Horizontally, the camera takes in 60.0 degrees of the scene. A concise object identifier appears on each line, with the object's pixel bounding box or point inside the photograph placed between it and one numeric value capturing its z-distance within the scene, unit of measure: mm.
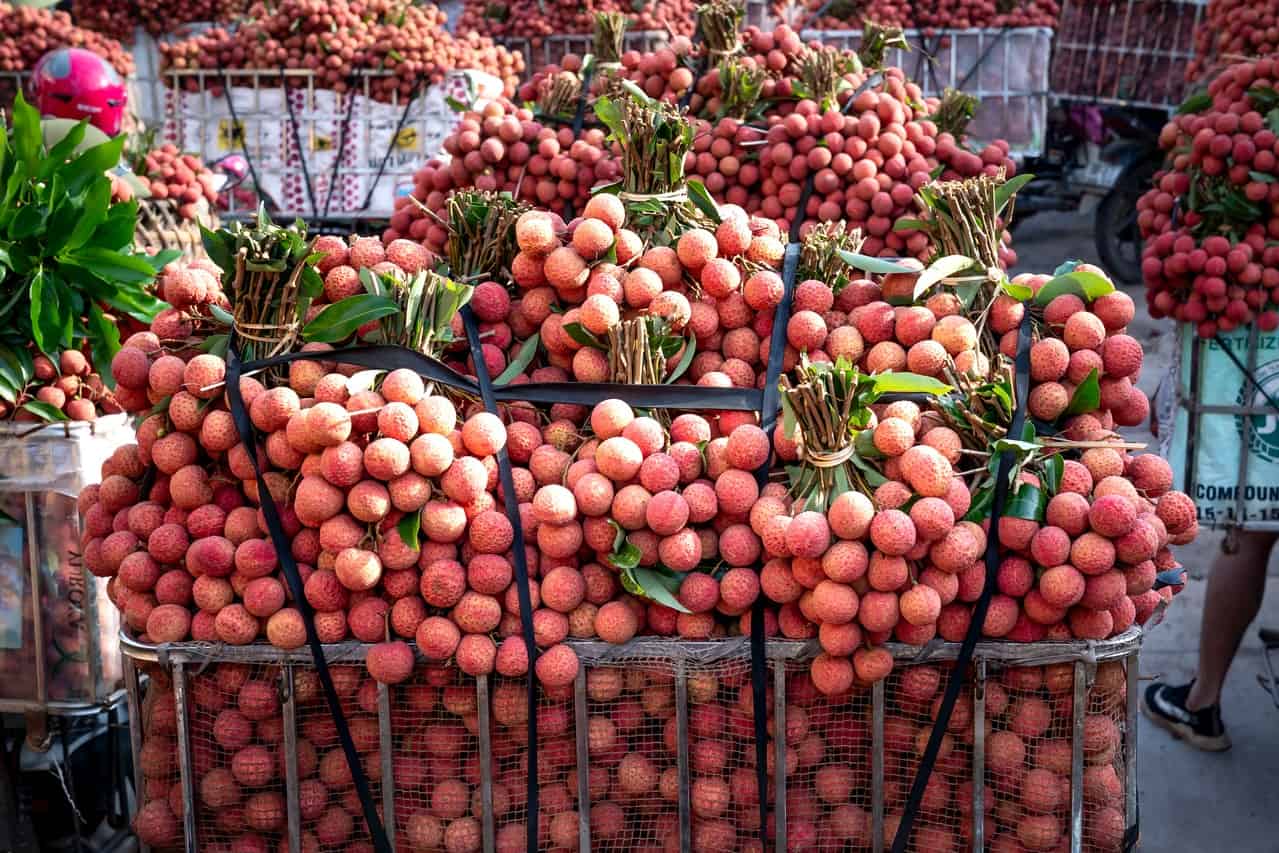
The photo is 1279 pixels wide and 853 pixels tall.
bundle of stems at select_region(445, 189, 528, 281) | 2006
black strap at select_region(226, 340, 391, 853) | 1634
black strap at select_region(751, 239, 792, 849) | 1609
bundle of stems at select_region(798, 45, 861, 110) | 3141
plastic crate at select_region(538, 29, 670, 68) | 5863
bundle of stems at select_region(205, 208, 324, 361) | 1737
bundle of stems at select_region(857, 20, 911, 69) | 3496
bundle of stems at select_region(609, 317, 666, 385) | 1763
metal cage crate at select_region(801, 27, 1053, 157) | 5949
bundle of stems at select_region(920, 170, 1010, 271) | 1961
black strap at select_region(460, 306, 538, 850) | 1614
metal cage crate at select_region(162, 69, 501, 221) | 5664
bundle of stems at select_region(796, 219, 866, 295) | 1945
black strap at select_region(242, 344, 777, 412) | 1741
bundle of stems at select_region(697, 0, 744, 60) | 3230
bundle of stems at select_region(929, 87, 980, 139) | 3332
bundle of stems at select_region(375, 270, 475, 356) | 1775
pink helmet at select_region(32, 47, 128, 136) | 3463
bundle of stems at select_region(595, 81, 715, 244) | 2027
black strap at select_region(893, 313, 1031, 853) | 1584
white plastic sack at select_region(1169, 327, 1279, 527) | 3207
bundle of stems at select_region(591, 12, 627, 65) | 3490
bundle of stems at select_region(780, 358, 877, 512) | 1560
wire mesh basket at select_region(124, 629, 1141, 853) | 1641
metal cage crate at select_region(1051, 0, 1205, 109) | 6906
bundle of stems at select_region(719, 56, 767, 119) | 3137
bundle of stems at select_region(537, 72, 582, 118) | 3291
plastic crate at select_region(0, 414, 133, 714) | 2346
